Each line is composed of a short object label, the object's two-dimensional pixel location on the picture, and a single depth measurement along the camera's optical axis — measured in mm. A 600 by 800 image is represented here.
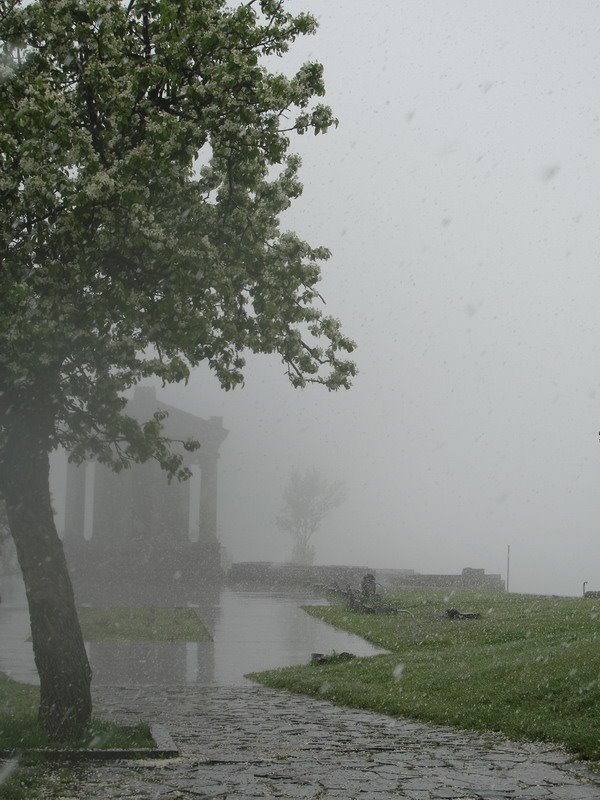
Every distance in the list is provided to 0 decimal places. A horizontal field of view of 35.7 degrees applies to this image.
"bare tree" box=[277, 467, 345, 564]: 85438
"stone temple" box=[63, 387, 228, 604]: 47844
